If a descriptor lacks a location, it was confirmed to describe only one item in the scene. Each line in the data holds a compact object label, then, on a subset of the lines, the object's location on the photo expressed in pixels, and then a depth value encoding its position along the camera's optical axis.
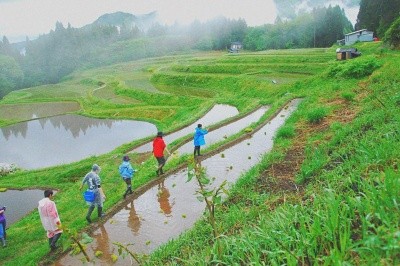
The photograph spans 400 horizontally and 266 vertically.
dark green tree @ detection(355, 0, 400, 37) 43.75
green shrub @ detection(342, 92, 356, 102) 14.49
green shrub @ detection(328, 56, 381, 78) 19.34
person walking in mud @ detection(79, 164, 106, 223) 9.27
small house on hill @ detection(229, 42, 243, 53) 87.31
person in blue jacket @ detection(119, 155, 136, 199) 10.65
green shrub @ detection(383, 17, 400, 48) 23.14
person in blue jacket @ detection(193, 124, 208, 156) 12.91
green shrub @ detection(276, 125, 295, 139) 12.79
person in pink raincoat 8.35
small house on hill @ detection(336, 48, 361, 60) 30.23
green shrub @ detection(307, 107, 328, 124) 13.23
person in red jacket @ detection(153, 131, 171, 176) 11.81
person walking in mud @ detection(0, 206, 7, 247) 10.93
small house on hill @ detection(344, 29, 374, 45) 49.81
